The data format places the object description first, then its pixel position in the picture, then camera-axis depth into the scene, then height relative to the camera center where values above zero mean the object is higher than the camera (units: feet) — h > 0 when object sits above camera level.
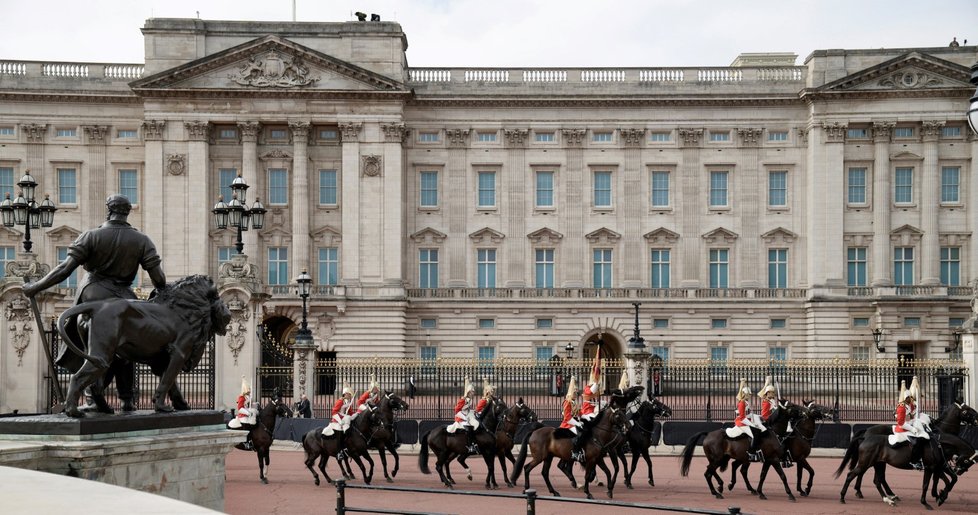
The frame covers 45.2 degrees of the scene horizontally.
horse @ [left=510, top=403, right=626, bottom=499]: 66.80 -9.10
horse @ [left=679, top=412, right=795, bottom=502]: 67.82 -9.75
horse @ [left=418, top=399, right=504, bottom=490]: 70.49 -9.65
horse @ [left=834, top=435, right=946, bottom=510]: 64.39 -9.66
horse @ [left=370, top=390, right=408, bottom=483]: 72.74 -9.01
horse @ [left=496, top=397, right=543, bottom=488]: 73.31 -9.01
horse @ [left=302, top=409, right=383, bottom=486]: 71.00 -9.51
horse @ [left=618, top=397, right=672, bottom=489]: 71.61 -8.74
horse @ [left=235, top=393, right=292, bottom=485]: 72.18 -8.96
